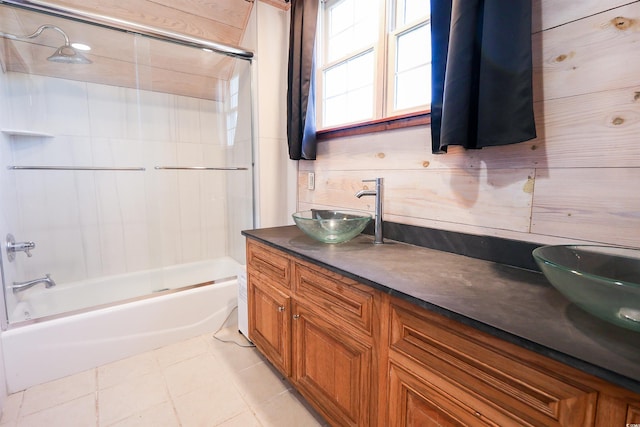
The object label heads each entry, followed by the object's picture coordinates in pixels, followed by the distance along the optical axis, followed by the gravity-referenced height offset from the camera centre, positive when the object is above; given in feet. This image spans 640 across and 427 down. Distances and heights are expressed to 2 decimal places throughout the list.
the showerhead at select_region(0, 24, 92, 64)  5.85 +2.68
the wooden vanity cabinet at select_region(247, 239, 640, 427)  1.84 -1.60
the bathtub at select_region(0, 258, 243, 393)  4.99 -2.87
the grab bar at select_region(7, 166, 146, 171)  6.51 +0.25
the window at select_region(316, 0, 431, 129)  4.59 +2.11
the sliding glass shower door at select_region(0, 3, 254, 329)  6.05 +0.43
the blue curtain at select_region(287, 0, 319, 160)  5.85 +2.09
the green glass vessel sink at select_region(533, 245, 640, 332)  1.83 -0.75
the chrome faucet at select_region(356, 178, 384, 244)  4.62 -0.43
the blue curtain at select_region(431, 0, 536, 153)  3.01 +1.12
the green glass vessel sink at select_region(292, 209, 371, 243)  4.43 -0.75
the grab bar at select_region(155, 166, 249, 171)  8.21 +0.30
